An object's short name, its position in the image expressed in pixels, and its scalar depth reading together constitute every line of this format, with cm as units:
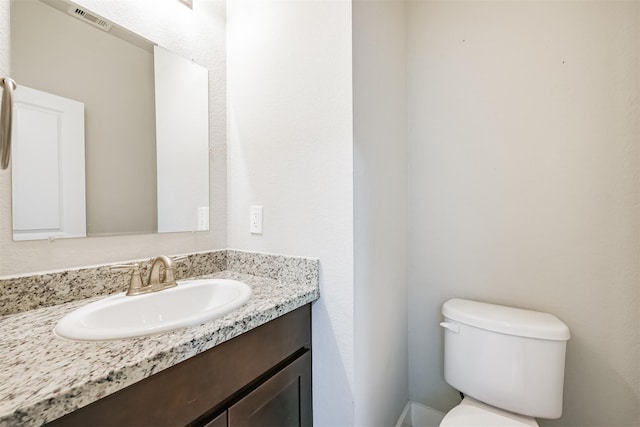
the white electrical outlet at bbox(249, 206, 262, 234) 118
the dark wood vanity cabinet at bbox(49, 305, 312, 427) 53
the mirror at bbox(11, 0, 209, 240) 80
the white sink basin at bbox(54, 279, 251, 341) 61
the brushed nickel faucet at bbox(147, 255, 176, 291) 94
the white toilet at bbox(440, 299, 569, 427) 99
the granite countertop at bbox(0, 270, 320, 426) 41
